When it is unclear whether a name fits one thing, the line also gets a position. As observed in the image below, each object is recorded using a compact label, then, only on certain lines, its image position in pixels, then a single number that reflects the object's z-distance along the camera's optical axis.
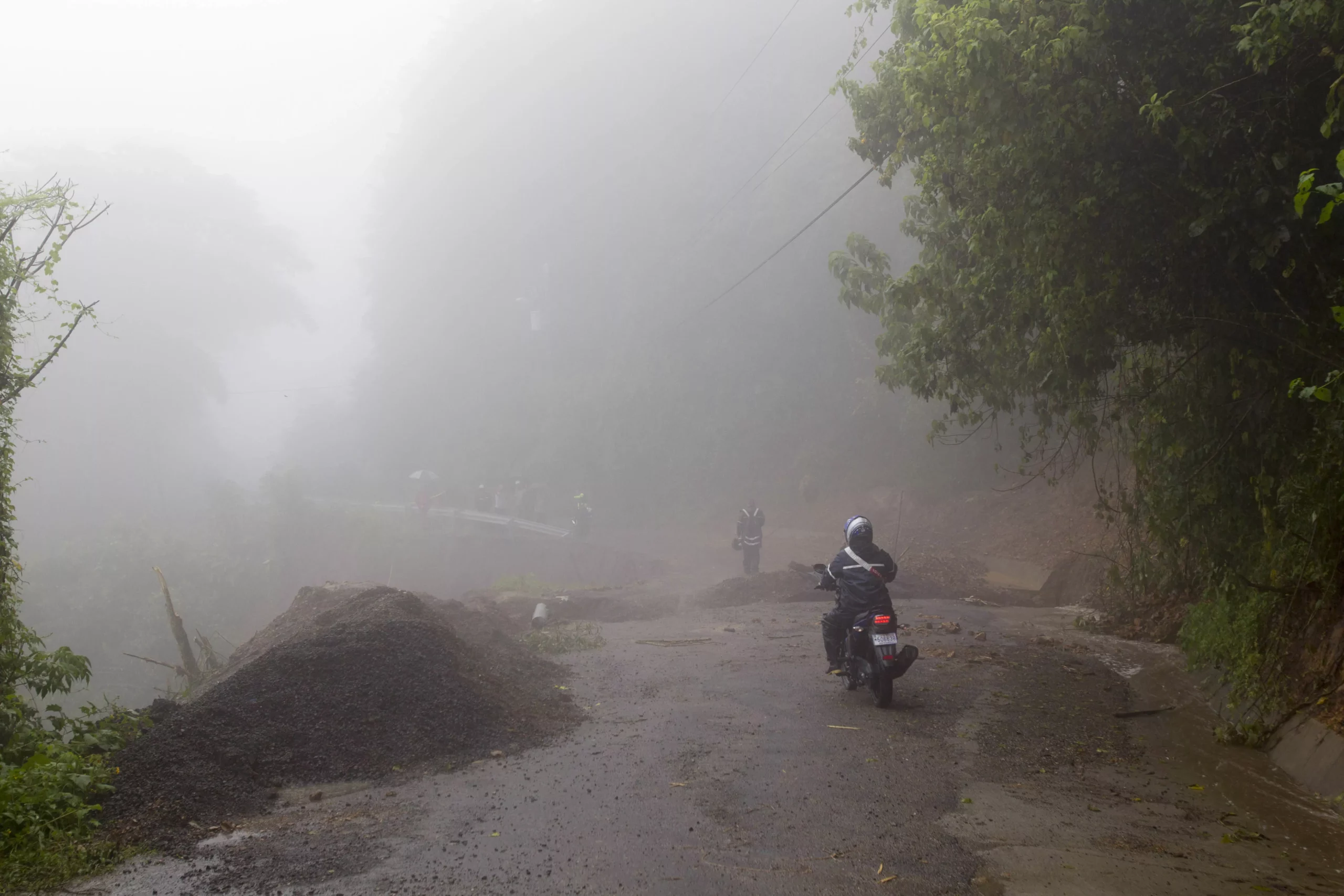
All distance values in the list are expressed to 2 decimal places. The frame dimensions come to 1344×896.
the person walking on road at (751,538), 20.95
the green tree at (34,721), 4.83
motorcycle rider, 8.64
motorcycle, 8.27
